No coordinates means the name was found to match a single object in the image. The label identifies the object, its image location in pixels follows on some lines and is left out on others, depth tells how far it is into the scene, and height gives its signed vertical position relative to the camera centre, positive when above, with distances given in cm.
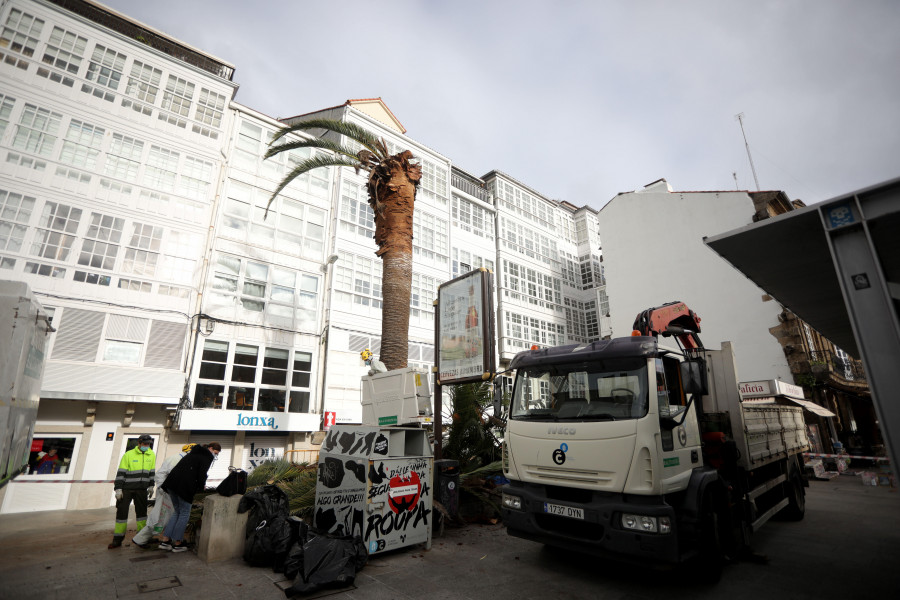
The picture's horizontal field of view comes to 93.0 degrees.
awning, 1630 +58
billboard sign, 823 +189
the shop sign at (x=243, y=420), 1531 +25
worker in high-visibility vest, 692 -83
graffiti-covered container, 582 -84
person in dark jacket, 649 -95
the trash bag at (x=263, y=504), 595 -107
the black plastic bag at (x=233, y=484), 626 -81
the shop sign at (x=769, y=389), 1566 +134
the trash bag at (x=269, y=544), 558 -149
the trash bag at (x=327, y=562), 475 -154
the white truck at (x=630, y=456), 465 -37
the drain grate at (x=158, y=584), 491 -177
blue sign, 344 +163
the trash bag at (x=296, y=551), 517 -151
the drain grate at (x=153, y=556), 604 -178
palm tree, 988 +523
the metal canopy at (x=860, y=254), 307 +154
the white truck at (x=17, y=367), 426 +66
